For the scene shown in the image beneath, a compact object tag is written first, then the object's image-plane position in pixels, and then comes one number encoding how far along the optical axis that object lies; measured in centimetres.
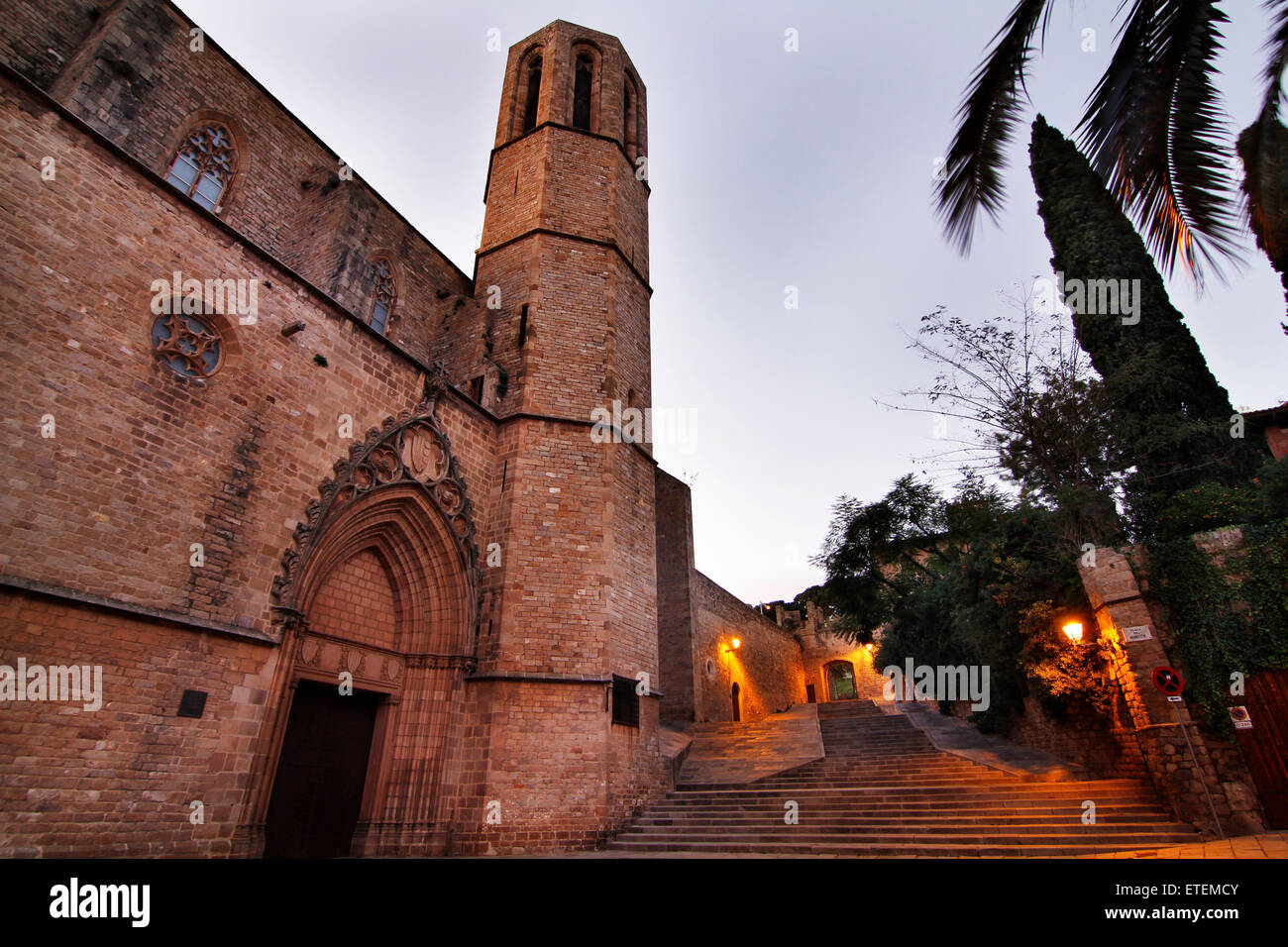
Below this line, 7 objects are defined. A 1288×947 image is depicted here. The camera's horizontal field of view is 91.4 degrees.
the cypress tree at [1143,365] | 1055
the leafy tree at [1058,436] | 1032
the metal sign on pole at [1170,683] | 686
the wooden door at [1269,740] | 696
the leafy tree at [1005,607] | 906
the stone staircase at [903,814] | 705
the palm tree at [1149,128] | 333
